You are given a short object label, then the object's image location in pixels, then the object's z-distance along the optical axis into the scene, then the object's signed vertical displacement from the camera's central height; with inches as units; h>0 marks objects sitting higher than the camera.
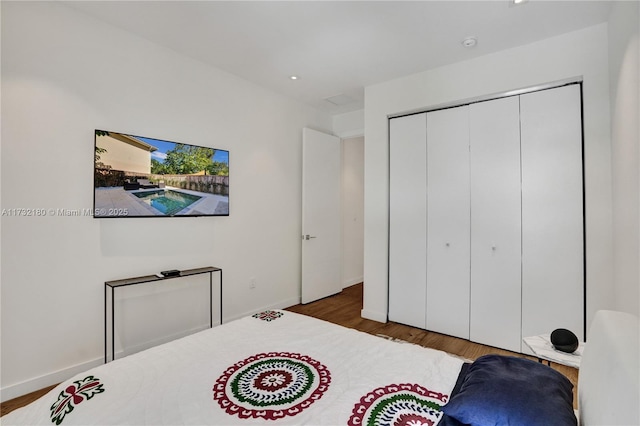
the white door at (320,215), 165.2 -0.1
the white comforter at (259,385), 44.4 -28.2
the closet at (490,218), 103.8 -1.2
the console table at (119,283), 94.7 -21.4
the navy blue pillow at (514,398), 36.4 -23.1
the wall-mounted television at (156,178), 97.1 +12.9
